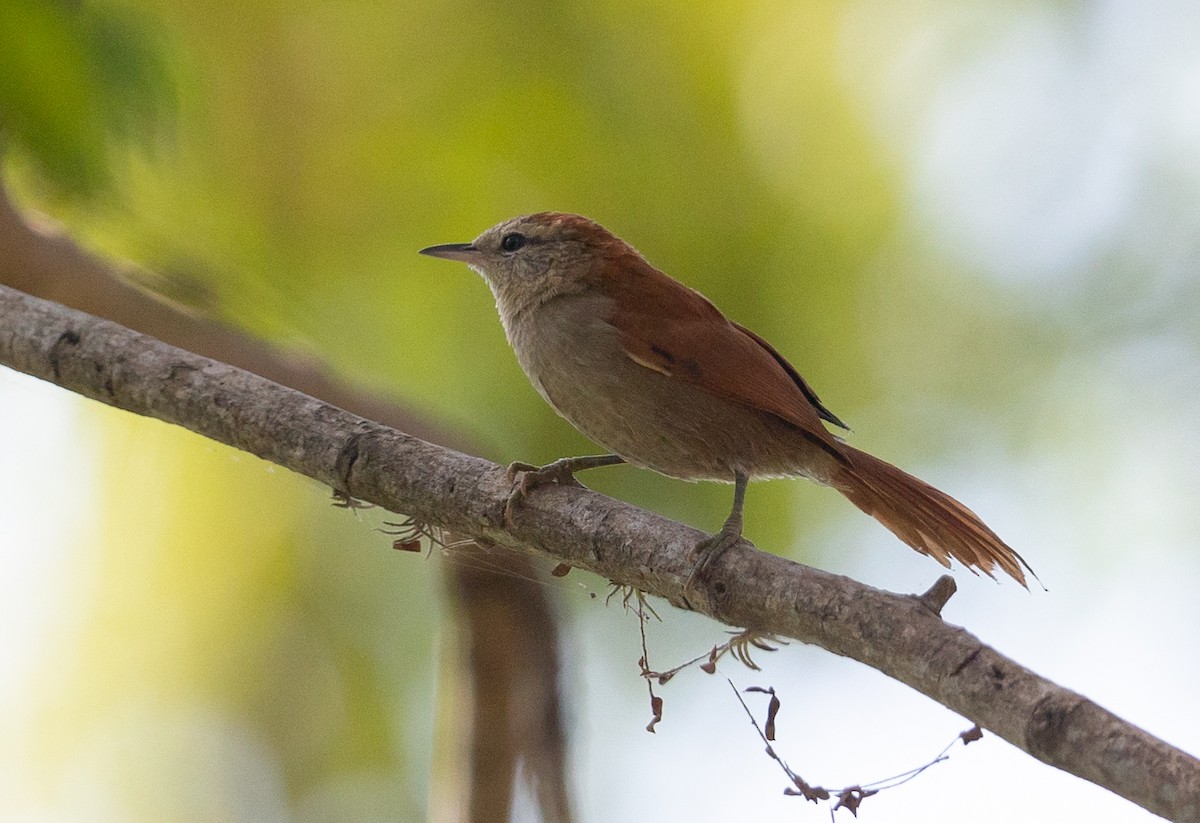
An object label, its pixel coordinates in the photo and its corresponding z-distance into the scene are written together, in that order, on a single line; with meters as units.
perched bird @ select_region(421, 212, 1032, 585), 6.36
